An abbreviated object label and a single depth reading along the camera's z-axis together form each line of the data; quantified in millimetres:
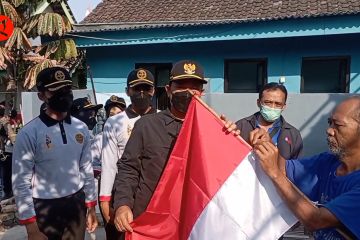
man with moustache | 1729
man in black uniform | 2455
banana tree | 8836
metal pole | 10094
